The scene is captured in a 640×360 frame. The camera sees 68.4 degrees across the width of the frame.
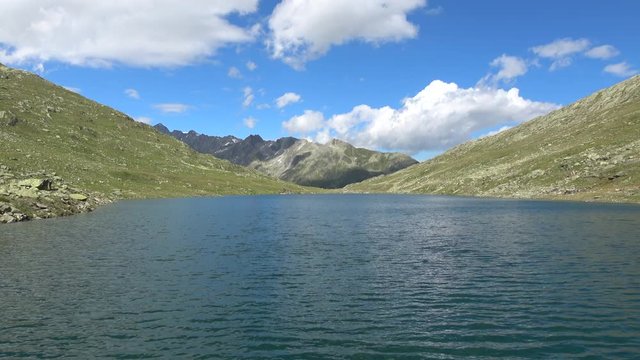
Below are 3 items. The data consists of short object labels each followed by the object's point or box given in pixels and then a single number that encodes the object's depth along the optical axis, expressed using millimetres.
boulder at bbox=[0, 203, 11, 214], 90219
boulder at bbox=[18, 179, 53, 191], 112500
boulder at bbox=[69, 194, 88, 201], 127538
